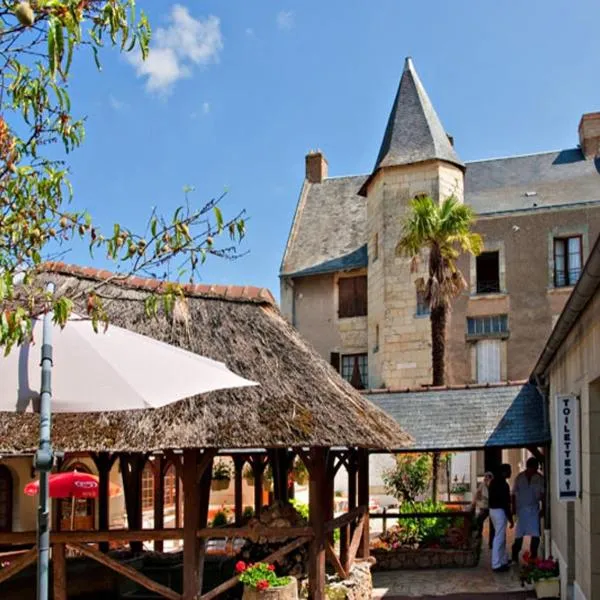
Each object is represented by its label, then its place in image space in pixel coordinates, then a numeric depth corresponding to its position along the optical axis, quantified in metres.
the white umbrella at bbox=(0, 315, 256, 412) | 4.29
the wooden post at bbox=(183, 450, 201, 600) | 8.55
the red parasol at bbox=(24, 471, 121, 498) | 12.88
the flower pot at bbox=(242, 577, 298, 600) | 8.41
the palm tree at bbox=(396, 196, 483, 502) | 21.95
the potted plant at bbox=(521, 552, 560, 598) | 10.19
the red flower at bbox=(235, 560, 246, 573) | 8.69
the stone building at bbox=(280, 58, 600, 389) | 25.47
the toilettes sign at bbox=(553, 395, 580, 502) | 7.98
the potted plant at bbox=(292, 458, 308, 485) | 23.43
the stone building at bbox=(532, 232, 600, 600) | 6.58
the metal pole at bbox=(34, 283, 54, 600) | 3.88
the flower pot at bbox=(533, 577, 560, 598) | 10.18
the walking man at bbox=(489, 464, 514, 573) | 12.70
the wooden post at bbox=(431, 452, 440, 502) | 18.19
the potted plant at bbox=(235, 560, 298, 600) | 8.42
